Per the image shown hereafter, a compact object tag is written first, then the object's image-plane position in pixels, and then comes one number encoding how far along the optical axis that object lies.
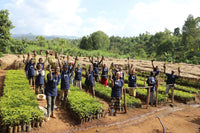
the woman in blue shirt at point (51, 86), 6.39
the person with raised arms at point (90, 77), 9.72
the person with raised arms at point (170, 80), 11.09
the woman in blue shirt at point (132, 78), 9.60
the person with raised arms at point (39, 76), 8.85
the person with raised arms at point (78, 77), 10.43
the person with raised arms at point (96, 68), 12.32
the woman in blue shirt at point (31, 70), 10.47
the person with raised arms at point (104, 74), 11.94
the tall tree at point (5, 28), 21.91
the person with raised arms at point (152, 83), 9.41
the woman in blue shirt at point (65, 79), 7.59
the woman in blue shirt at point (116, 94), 7.40
